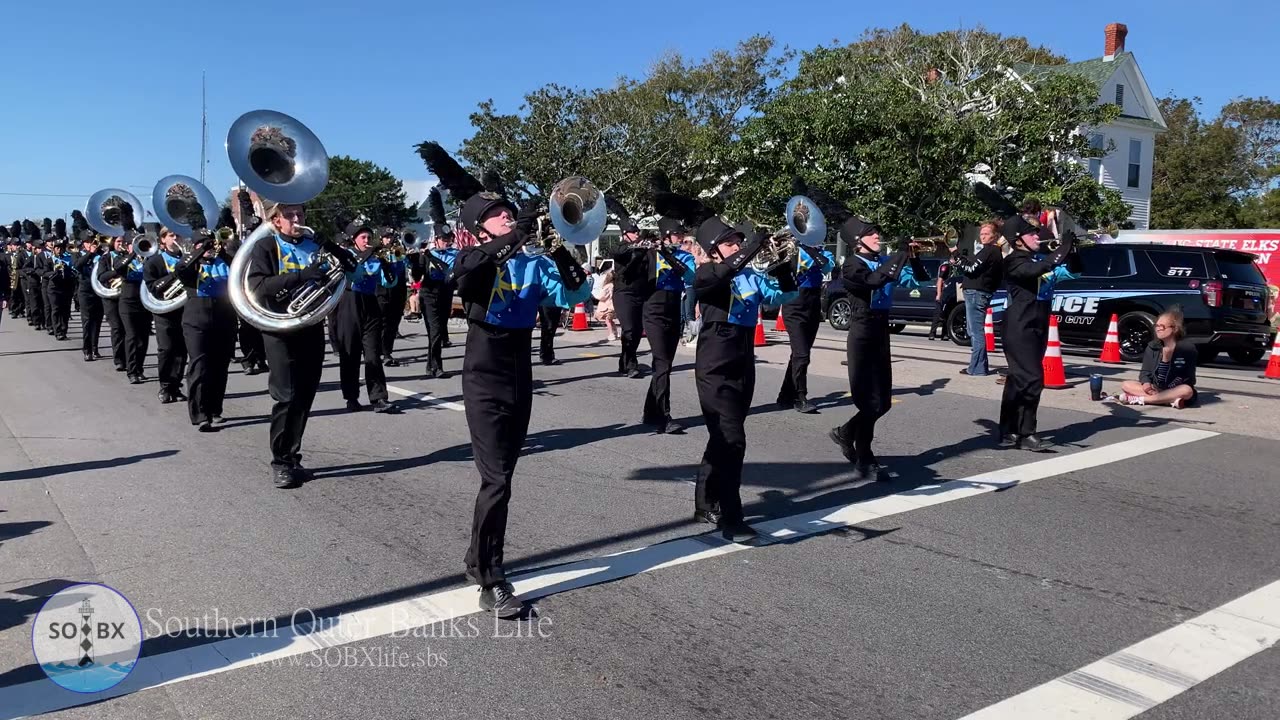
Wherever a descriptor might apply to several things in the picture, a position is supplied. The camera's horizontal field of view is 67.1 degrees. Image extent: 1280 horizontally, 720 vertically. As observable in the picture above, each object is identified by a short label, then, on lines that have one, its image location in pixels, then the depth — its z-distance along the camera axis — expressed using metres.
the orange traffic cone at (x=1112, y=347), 14.16
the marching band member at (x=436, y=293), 11.96
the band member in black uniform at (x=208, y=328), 8.81
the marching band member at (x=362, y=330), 9.82
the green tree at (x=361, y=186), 68.94
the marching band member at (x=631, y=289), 8.52
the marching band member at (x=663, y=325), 8.92
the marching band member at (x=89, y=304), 14.69
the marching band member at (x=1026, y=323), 7.96
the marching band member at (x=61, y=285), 17.84
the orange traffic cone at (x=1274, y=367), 12.73
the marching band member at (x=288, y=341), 6.66
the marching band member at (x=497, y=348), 4.48
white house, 39.59
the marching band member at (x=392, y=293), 10.55
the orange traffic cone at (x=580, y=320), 20.58
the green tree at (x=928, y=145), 27.39
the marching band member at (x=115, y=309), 12.64
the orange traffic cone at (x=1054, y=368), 11.72
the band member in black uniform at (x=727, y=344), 5.47
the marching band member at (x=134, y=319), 12.04
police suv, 14.03
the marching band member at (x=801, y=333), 10.00
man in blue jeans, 8.24
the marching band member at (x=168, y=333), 10.08
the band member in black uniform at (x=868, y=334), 6.98
